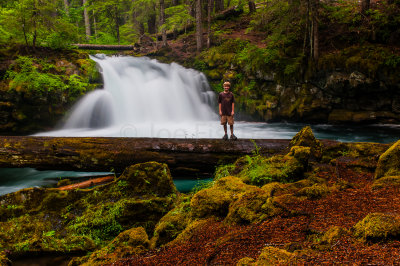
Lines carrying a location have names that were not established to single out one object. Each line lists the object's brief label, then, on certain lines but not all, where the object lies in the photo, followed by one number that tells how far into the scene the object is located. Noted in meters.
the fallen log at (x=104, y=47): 20.35
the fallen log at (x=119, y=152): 6.18
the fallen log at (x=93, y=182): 6.06
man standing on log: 7.23
